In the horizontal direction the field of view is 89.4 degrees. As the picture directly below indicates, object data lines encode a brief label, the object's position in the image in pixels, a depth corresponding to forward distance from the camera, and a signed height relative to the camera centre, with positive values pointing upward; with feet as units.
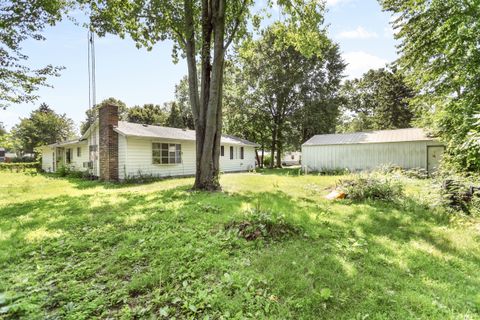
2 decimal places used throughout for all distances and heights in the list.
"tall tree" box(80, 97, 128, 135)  128.67 +26.99
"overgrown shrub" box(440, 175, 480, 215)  19.17 -3.16
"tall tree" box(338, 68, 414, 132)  94.79 +23.06
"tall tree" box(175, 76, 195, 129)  114.62 +25.85
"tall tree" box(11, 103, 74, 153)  112.06 +15.92
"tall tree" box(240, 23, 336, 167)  80.84 +26.34
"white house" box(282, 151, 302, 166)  120.69 -0.88
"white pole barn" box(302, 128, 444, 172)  50.39 +1.41
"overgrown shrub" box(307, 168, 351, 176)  56.81 -3.64
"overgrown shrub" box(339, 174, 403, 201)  24.89 -3.45
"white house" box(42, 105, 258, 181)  42.04 +1.80
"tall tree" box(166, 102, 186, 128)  113.80 +19.15
